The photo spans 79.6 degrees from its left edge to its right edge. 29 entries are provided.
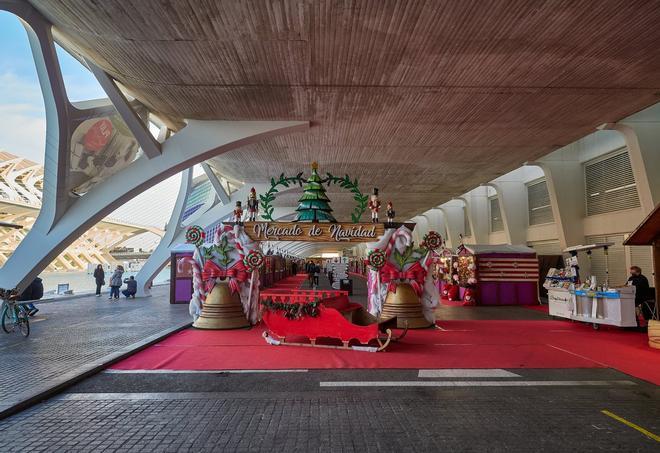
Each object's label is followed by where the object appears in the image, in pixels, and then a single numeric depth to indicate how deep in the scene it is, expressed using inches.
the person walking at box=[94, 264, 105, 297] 770.2
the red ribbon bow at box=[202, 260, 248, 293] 446.3
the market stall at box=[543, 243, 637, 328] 400.5
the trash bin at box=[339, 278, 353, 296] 889.8
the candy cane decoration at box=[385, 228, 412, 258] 456.4
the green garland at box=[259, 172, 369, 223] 440.1
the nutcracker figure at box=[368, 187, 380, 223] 446.5
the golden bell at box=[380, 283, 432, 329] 438.9
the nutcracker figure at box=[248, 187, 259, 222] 463.3
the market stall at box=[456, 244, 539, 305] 692.1
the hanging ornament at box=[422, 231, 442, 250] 450.3
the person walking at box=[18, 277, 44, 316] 487.5
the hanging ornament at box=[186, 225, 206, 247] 462.6
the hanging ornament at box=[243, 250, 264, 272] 415.8
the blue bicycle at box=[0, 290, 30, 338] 371.9
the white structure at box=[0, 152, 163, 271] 1060.5
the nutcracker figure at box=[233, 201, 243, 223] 462.7
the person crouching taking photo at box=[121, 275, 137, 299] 746.8
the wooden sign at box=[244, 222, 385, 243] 412.2
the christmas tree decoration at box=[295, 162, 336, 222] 435.5
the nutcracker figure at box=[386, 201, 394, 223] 468.3
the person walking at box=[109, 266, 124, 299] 716.7
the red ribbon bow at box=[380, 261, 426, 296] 454.9
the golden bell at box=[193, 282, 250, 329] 424.5
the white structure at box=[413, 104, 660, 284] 513.3
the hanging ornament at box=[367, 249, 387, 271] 426.3
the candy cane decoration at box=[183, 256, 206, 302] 449.7
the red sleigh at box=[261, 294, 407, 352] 322.7
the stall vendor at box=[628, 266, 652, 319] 422.3
